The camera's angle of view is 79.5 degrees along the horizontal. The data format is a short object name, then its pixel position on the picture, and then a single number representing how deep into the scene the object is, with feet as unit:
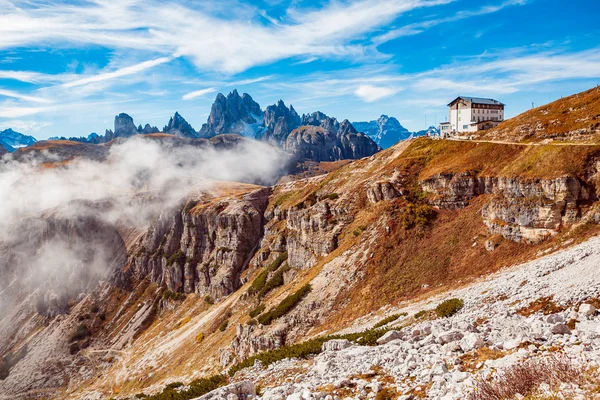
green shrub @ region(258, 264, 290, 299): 350.43
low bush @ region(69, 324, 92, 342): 560.20
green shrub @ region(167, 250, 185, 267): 612.16
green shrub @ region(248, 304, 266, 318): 282.97
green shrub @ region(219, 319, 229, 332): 335.47
